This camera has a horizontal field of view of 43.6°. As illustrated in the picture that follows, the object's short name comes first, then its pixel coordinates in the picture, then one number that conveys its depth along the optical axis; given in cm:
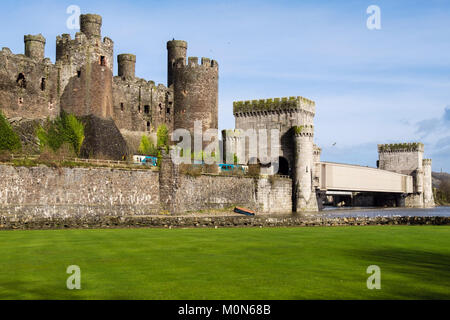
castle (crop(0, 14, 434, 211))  5659
